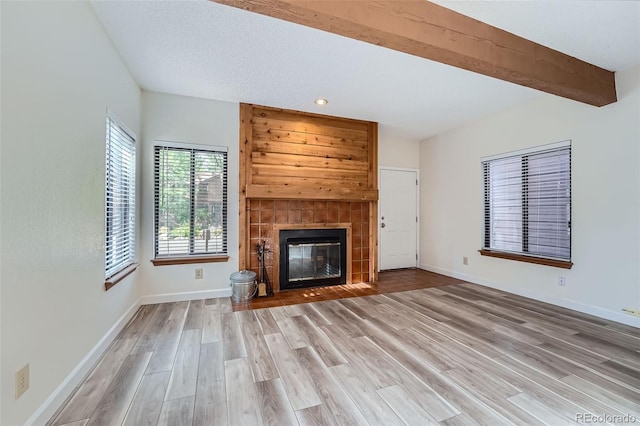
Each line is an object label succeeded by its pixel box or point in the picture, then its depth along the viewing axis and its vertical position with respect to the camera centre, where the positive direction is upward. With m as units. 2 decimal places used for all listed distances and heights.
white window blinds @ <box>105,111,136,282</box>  2.43 +0.15
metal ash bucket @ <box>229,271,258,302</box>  3.44 -0.92
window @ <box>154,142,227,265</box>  3.43 +0.17
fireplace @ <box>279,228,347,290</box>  4.00 -0.68
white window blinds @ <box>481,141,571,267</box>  3.31 +0.12
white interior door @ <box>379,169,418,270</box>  5.29 -0.10
